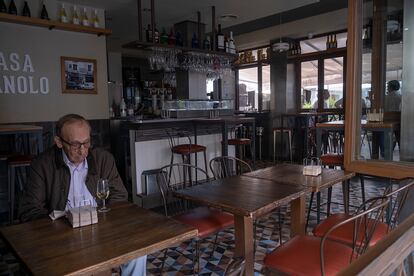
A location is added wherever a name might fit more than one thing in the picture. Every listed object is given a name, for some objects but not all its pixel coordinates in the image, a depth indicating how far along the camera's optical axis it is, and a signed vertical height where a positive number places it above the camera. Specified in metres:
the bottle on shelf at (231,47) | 6.07 +1.31
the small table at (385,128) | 3.76 -0.16
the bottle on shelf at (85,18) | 5.08 +1.57
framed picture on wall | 5.07 +0.71
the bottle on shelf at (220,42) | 5.88 +1.35
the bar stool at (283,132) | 7.43 -0.38
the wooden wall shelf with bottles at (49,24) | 4.31 +1.37
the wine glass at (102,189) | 1.70 -0.36
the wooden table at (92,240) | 1.16 -0.49
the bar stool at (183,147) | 4.23 -0.38
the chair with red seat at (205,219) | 2.25 -0.73
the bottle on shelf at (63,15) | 4.86 +1.56
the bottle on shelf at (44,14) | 4.72 +1.53
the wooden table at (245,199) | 1.81 -0.48
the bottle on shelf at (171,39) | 5.41 +1.30
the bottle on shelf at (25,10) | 4.59 +1.55
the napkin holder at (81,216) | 1.48 -0.44
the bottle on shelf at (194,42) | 5.76 +1.33
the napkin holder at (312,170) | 2.54 -0.42
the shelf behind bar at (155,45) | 4.77 +1.10
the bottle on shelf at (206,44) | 5.84 +1.31
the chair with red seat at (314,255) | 1.63 -0.75
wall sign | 4.52 +0.63
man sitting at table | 1.76 -0.31
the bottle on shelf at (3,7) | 4.34 +1.52
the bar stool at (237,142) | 5.17 -0.39
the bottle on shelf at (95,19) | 5.18 +1.59
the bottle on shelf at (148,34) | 5.02 +1.29
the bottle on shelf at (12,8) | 4.48 +1.55
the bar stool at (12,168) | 3.49 -0.50
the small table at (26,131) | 3.48 -0.11
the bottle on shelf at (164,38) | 5.33 +1.30
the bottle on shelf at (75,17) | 4.95 +1.56
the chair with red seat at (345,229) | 2.04 -0.75
